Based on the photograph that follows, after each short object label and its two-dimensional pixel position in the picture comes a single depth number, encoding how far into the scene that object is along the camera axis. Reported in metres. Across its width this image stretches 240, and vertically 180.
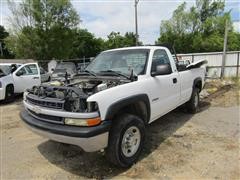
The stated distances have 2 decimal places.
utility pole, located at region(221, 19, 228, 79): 12.70
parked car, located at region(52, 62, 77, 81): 9.96
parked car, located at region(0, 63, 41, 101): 7.12
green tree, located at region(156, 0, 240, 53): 31.86
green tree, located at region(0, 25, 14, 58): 35.42
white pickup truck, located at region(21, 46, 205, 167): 2.32
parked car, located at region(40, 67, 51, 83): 9.16
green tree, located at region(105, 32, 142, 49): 36.83
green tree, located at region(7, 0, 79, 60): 18.16
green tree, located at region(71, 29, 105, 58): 38.72
